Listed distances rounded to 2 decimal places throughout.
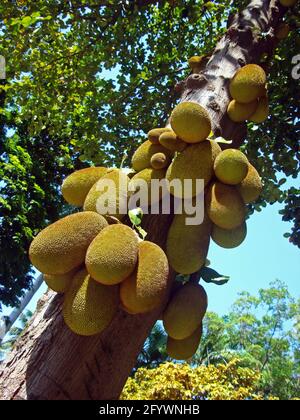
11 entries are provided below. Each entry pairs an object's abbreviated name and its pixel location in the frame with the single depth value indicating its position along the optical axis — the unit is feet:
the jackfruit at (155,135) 4.50
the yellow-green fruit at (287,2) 6.82
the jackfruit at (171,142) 4.31
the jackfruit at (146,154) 4.50
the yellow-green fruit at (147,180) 4.04
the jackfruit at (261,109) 5.44
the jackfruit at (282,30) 6.97
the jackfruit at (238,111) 5.07
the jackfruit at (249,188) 4.49
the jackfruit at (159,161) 4.25
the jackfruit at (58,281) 3.51
